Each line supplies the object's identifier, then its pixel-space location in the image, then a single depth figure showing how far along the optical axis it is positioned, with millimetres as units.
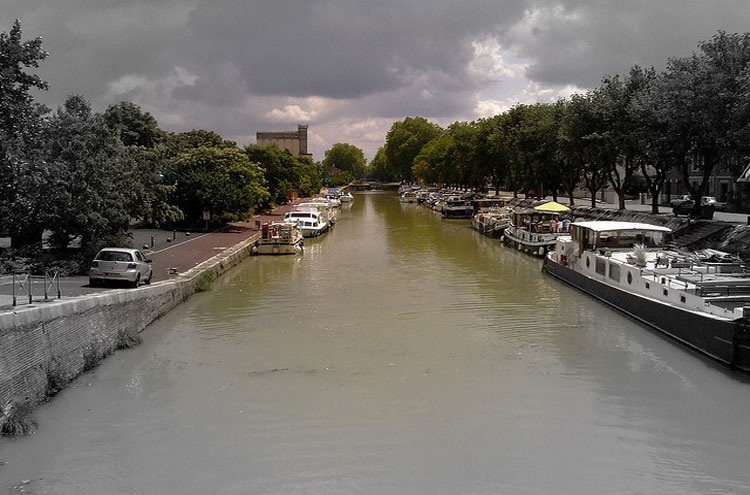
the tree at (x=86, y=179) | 27578
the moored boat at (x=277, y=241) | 44125
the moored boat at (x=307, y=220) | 55156
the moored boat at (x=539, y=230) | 43469
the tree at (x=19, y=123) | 21047
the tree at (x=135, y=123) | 60406
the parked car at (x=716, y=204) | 53284
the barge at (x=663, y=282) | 18703
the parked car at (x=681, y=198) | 51531
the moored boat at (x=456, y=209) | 79312
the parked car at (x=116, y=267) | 23969
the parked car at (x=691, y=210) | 43094
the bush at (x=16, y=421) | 13578
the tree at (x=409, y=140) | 188625
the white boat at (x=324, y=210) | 64538
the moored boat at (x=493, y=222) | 55156
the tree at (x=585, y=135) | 50562
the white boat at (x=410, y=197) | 127438
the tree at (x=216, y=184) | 50375
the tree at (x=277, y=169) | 75688
